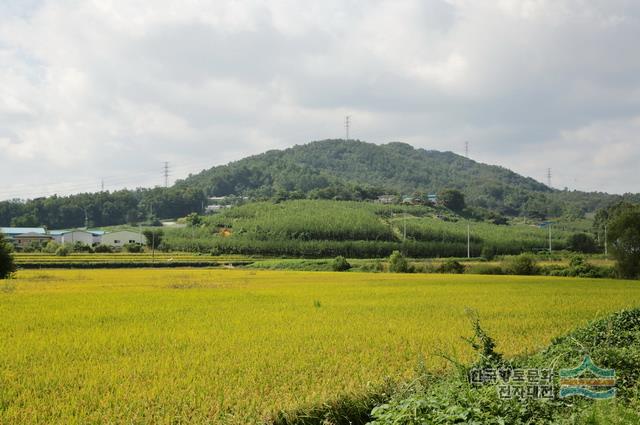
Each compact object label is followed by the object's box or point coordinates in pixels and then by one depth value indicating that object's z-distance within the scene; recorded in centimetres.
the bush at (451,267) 6078
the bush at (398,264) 6489
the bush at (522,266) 5859
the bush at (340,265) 7269
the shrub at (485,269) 5912
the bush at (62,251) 7844
